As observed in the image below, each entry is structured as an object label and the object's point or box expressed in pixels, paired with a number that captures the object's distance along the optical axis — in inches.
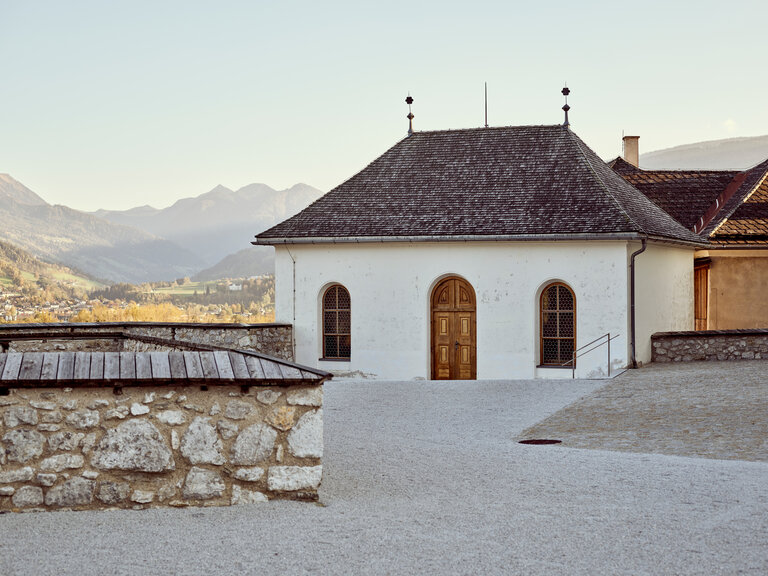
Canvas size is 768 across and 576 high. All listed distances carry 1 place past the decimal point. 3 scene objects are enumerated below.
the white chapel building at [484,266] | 890.7
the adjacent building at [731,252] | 1062.4
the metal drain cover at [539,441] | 482.0
